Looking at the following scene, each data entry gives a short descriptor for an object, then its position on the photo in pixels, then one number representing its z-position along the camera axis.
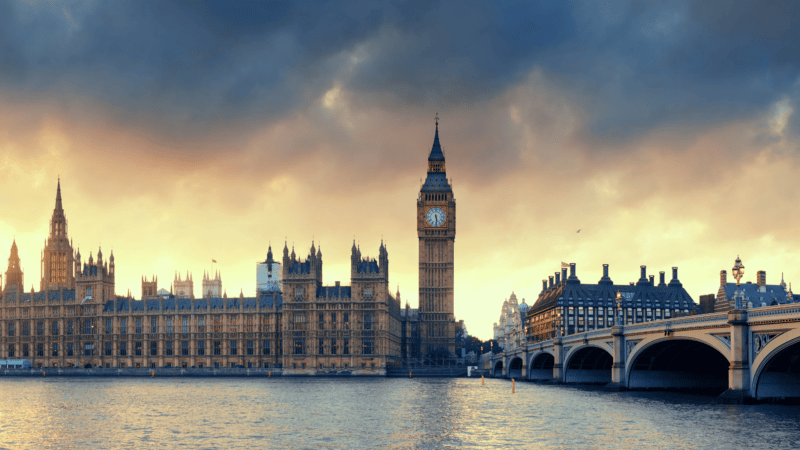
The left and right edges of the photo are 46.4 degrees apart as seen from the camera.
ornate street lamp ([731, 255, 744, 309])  103.11
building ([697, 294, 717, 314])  191.35
